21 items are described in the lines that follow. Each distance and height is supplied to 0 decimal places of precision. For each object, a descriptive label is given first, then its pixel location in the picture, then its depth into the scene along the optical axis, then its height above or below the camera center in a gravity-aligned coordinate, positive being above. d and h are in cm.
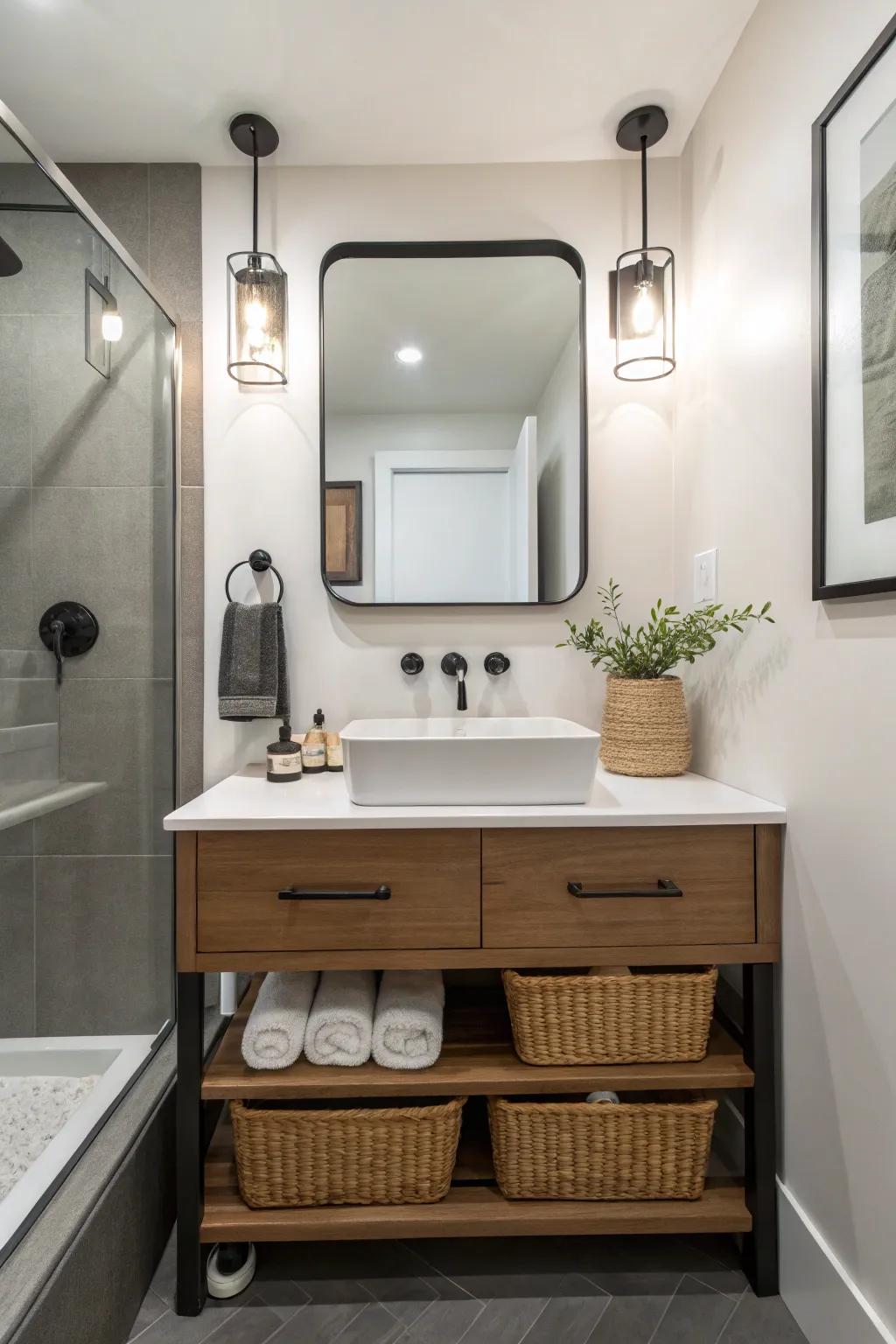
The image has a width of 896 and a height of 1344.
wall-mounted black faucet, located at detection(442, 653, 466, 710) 167 +2
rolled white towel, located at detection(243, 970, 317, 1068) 117 -61
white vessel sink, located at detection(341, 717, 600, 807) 115 -16
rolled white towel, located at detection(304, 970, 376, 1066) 118 -62
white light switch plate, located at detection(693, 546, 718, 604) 148 +22
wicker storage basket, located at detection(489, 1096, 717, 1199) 119 -83
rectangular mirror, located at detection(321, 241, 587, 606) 165 +61
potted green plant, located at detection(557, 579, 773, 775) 146 -6
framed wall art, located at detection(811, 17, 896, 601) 91 +49
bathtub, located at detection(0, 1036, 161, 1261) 103 -81
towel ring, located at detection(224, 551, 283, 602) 166 +27
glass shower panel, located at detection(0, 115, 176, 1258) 132 +1
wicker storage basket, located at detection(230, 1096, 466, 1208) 117 -83
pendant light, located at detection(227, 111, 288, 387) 157 +86
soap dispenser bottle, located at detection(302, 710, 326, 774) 155 -18
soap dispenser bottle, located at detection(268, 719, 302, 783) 146 -19
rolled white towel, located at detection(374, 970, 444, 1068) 118 -63
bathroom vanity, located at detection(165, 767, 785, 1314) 114 -42
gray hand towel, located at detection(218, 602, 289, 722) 157 +2
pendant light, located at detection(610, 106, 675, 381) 158 +88
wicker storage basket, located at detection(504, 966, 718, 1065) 118 -59
